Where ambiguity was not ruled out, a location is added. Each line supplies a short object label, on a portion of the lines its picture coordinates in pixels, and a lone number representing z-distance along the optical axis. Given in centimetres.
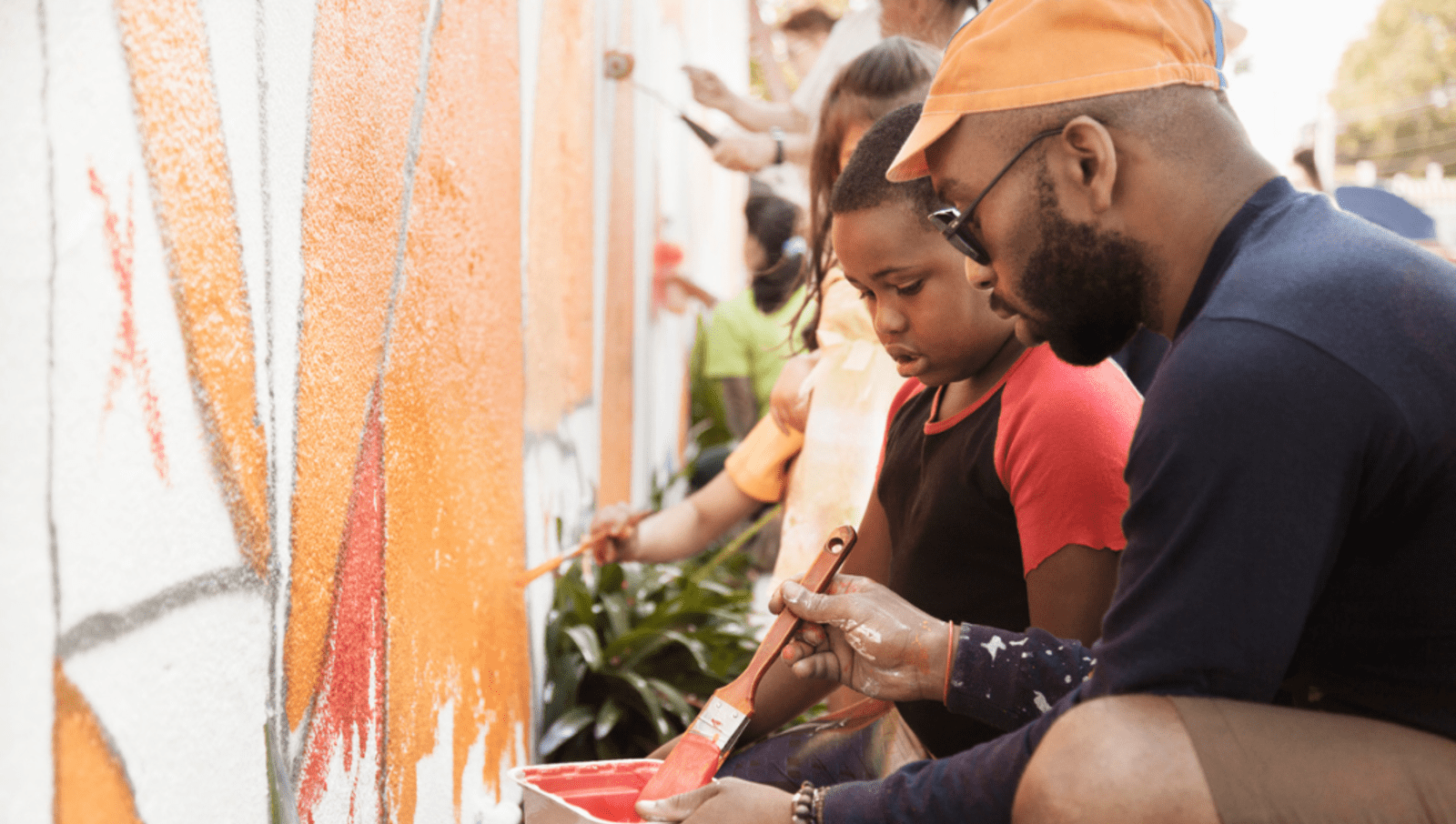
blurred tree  3416
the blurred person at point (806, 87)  327
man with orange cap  109
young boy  156
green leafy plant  296
